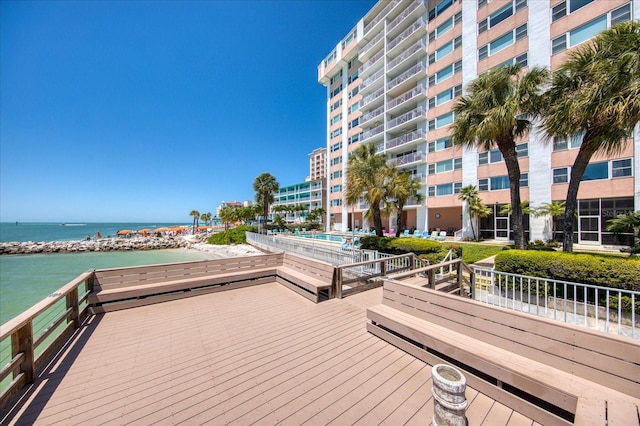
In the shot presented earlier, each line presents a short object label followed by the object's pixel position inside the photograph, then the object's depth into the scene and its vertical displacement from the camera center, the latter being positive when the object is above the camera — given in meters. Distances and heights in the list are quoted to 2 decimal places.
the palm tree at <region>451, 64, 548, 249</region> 9.16 +3.80
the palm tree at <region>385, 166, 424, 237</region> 14.42 +1.11
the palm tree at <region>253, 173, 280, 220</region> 36.41 +3.86
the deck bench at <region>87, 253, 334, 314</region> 5.91 -1.91
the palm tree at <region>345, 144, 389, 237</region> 14.18 +1.62
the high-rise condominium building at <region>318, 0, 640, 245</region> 16.56 +12.01
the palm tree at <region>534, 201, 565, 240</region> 17.02 -0.48
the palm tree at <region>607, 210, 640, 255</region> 11.45 -0.96
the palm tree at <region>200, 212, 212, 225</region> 68.09 -0.92
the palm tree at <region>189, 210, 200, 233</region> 66.14 -0.02
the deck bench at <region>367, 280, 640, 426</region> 2.23 -1.82
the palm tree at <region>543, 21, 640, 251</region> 6.52 +3.20
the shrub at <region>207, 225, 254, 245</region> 34.38 -3.61
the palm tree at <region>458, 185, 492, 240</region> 20.88 +0.17
